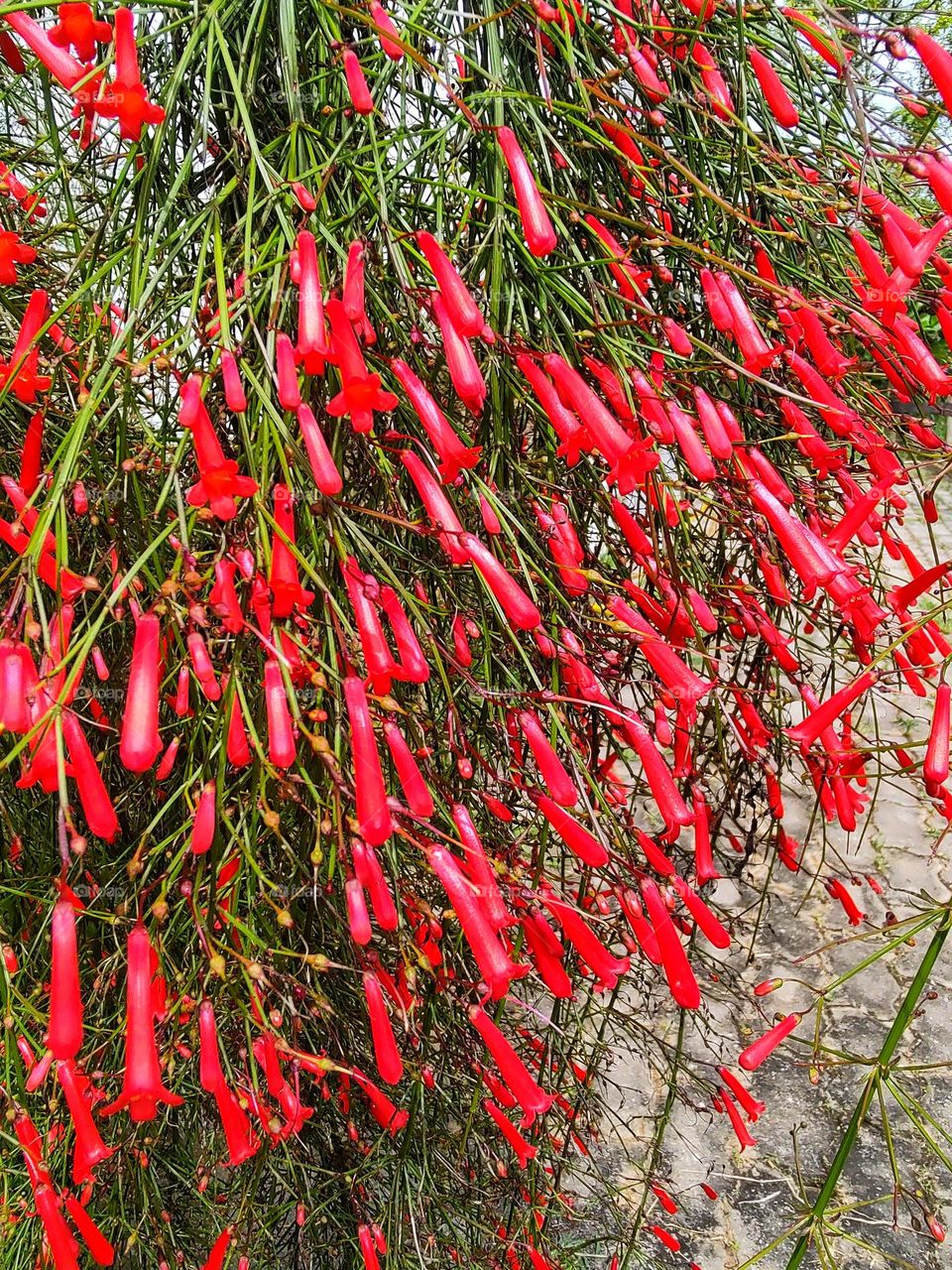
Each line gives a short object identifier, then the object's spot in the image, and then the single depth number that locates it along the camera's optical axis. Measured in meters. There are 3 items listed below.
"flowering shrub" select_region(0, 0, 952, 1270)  0.20
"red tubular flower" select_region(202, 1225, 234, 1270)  0.27
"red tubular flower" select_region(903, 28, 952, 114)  0.21
